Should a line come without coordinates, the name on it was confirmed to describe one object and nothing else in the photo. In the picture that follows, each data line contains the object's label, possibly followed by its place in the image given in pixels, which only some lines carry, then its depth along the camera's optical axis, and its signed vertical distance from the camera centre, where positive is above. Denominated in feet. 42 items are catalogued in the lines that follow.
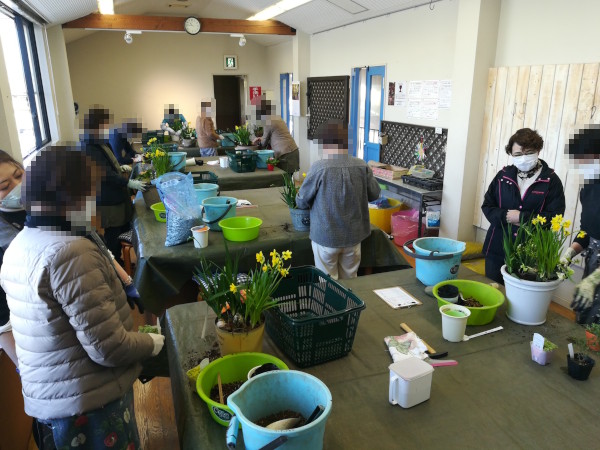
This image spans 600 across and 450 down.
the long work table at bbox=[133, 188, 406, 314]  8.22 -2.87
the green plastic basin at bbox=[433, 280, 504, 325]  5.33 -2.47
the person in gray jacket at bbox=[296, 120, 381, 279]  8.34 -1.81
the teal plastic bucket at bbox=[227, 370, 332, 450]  3.08 -2.34
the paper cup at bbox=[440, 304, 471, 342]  4.97 -2.47
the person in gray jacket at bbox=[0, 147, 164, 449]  3.75 -1.76
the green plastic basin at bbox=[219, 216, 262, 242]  8.71 -2.48
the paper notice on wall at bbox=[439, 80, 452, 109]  15.02 +0.32
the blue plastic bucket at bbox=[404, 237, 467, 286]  6.08 -2.20
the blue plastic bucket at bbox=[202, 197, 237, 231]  9.15 -2.25
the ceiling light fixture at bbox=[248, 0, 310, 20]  22.11 +5.11
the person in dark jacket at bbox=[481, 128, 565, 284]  7.90 -1.64
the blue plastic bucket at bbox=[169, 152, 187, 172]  14.70 -1.87
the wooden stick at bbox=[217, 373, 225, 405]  3.97 -2.62
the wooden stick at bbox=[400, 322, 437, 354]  4.89 -2.70
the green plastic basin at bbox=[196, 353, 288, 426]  4.11 -2.56
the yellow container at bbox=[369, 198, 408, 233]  16.42 -4.18
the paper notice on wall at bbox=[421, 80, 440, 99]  15.69 +0.52
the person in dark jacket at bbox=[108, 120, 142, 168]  15.90 -1.12
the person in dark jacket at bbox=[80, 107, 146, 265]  10.33 -2.08
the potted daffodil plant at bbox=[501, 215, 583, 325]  5.19 -2.01
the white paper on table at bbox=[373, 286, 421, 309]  5.97 -2.68
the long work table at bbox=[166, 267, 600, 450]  3.70 -2.75
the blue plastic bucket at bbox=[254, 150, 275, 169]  16.55 -1.96
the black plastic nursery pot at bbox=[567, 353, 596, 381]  4.32 -2.58
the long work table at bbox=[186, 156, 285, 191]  14.97 -2.53
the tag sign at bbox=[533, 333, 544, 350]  4.62 -2.49
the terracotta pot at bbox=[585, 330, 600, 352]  4.82 -2.60
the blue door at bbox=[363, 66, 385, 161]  19.53 -0.28
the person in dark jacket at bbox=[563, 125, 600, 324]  6.57 -1.39
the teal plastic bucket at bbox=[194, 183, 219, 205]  10.46 -2.05
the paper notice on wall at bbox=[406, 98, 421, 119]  16.72 -0.18
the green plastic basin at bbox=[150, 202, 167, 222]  10.05 -2.43
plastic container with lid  3.96 -2.51
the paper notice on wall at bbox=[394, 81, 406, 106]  17.65 +0.38
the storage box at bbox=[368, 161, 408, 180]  16.34 -2.51
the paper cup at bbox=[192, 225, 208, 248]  8.38 -2.48
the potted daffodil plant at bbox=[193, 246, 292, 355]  4.56 -2.15
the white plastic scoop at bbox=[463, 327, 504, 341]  5.14 -2.69
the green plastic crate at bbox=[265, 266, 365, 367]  4.53 -2.41
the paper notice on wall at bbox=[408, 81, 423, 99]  16.56 +0.55
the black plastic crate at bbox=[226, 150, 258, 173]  15.53 -1.98
